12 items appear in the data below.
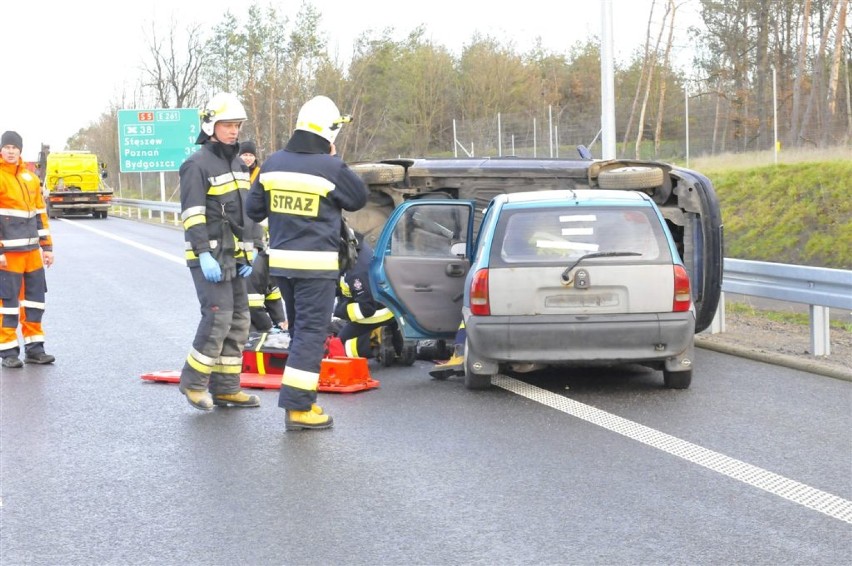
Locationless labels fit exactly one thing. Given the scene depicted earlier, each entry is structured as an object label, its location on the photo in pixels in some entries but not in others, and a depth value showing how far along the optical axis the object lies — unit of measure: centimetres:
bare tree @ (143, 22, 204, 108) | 6456
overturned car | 997
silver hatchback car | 805
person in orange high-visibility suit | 1015
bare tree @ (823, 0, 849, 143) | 3209
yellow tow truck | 4778
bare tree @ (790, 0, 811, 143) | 3456
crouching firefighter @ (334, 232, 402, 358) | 976
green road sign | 4503
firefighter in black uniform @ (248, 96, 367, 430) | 740
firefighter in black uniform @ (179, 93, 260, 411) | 783
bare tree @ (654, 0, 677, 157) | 3759
